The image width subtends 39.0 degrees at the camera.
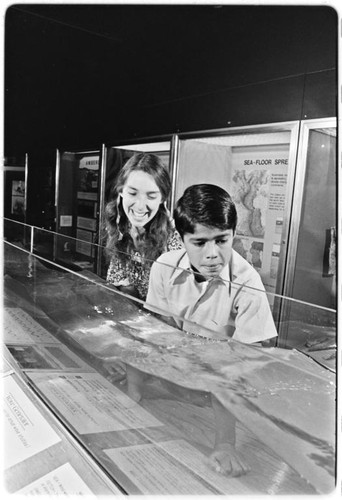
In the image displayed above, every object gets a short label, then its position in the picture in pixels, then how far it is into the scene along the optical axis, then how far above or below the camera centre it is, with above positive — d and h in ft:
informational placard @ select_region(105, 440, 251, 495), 2.89 -1.78
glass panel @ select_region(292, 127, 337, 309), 4.72 -0.24
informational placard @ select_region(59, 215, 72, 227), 7.23 -0.57
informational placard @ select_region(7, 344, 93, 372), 4.83 -1.82
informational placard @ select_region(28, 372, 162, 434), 3.70 -1.82
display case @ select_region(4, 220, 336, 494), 2.68 -1.44
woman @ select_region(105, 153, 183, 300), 5.61 -0.46
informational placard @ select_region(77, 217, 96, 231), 6.86 -0.57
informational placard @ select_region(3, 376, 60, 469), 3.52 -1.94
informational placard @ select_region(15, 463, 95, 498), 3.06 -1.95
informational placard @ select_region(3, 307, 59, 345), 5.43 -1.76
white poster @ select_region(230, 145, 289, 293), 5.20 -0.13
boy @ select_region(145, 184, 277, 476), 4.17 -0.89
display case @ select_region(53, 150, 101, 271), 6.63 -0.27
